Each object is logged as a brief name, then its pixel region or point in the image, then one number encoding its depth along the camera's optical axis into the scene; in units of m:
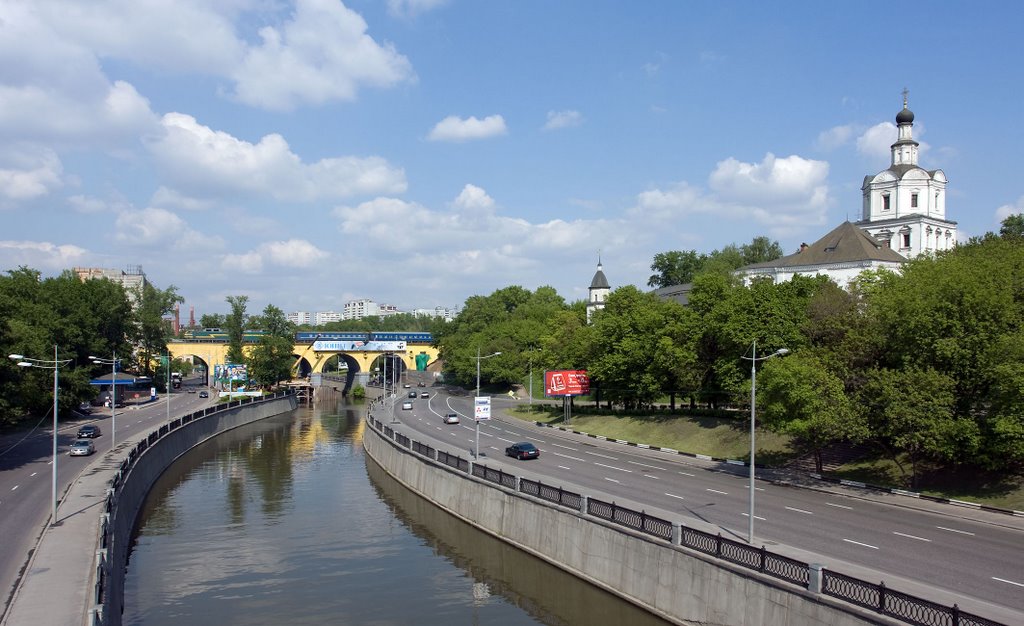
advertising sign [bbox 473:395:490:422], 46.59
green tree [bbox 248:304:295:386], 122.06
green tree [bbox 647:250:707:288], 153.88
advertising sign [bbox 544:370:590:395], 74.81
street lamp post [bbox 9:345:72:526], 32.18
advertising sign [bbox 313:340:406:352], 147.62
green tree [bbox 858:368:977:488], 35.06
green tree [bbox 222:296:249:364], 133.00
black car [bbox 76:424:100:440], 61.41
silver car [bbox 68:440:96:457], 53.50
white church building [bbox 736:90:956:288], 87.56
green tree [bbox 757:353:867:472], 38.25
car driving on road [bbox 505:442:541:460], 50.62
